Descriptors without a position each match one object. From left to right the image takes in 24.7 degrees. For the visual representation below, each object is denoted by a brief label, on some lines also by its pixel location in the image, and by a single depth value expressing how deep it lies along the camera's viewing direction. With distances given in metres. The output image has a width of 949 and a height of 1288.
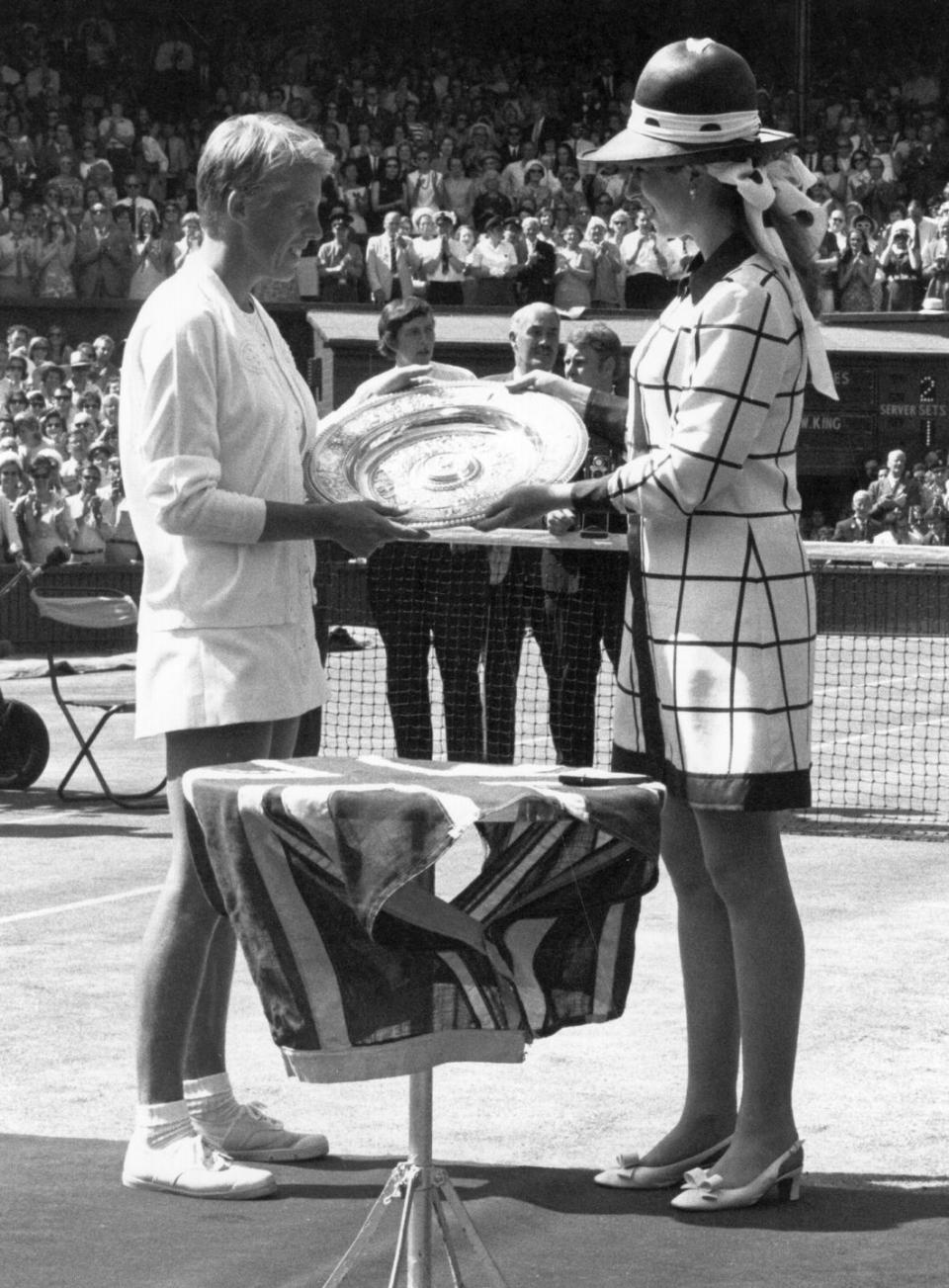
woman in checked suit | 3.62
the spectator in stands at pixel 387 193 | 26.42
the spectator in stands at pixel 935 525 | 22.52
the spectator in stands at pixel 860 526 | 22.45
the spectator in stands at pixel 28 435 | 19.23
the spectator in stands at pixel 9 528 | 17.42
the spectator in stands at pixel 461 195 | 26.28
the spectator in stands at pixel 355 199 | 25.44
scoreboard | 24.48
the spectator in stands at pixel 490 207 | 26.03
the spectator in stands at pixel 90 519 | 18.58
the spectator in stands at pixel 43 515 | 18.23
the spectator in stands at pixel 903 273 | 25.69
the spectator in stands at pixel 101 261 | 23.64
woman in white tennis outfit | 3.70
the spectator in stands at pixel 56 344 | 22.55
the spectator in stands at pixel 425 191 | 26.16
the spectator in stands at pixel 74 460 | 19.00
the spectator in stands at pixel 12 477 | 18.34
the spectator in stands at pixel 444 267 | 24.39
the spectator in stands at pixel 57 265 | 23.70
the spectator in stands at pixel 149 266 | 23.52
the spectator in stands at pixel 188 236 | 22.61
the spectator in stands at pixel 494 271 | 24.58
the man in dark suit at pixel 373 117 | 29.06
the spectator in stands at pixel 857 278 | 25.66
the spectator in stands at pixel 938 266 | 25.47
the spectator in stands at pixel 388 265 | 23.86
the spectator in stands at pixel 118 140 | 26.91
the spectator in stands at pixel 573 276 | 24.11
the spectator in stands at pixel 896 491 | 22.75
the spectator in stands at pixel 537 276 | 24.00
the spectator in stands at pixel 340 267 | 24.31
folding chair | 9.37
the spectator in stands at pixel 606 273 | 24.36
